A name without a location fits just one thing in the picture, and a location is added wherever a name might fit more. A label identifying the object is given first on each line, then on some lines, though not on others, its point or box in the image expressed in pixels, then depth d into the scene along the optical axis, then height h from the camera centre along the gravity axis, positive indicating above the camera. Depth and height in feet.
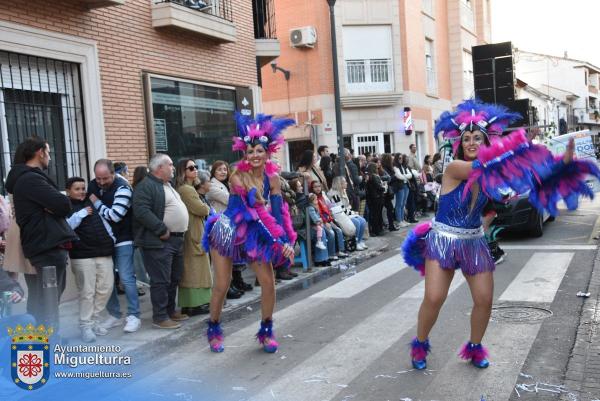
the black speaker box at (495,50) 50.31 +7.69
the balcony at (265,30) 46.34 +10.50
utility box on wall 75.46 +14.86
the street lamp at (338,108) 39.52 +3.07
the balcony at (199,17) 34.60 +8.77
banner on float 30.68 -0.35
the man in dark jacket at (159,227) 20.74 -2.19
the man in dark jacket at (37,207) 17.58 -1.04
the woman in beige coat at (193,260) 22.86 -3.72
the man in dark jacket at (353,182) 40.09 -2.04
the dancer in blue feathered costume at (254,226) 17.62 -2.00
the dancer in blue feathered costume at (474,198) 13.41 -1.33
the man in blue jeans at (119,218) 21.12 -1.77
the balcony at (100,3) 29.48 +8.12
